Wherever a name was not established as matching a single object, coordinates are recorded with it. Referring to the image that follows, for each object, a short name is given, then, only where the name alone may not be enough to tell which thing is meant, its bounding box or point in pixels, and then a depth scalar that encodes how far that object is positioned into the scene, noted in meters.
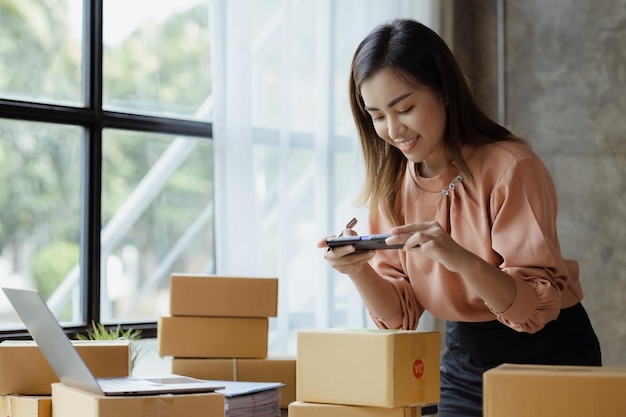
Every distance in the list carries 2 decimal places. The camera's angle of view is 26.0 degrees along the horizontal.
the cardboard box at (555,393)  2.21
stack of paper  2.81
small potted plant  3.65
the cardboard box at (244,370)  3.17
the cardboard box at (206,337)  3.17
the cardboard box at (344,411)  2.42
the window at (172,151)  3.74
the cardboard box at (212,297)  3.18
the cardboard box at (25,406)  2.52
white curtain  3.96
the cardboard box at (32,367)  2.63
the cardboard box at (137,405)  2.30
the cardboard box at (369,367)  2.42
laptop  2.34
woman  2.68
